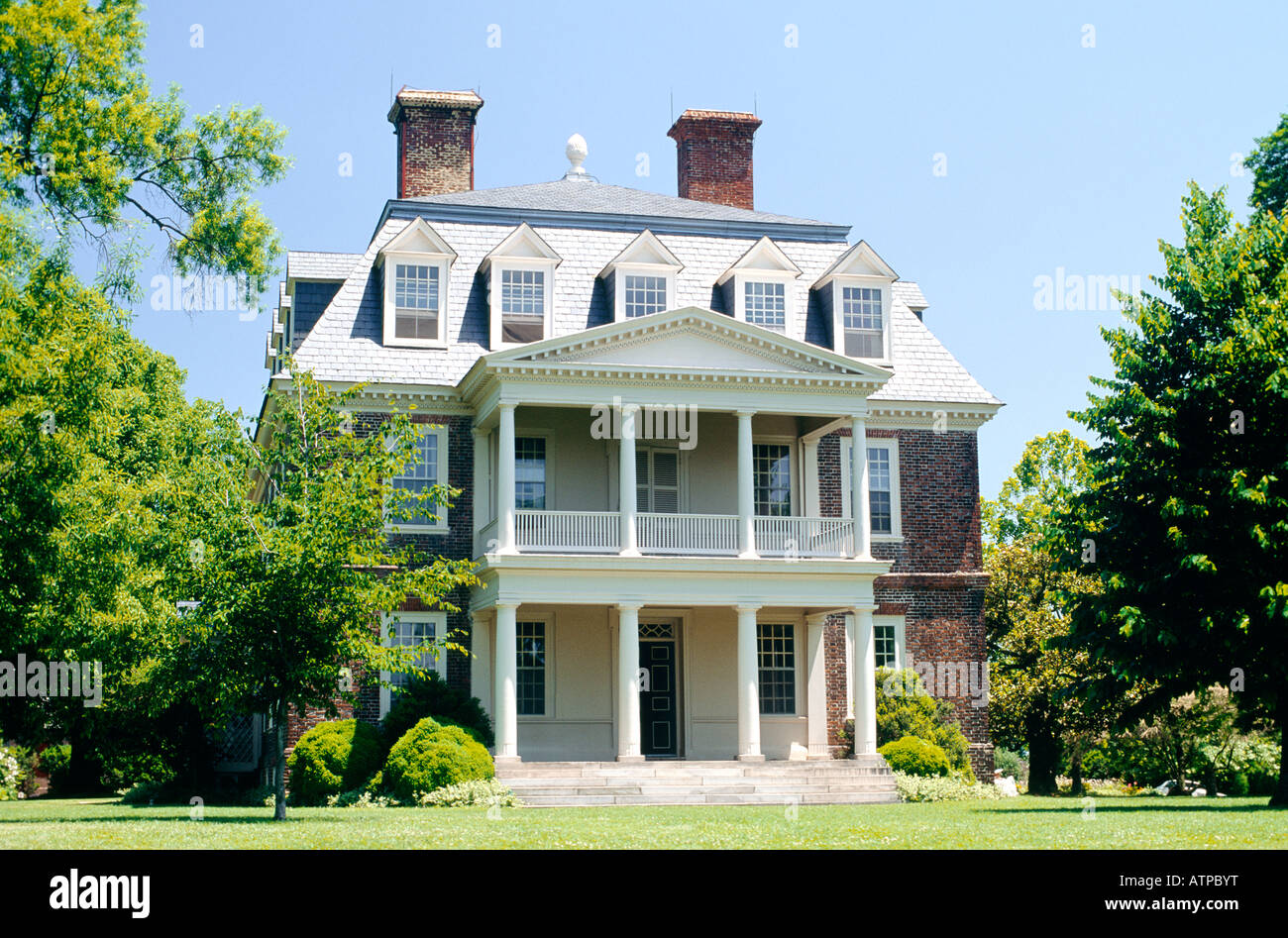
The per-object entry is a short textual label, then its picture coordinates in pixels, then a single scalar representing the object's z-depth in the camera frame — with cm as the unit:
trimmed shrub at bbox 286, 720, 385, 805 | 2380
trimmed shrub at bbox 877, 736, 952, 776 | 2583
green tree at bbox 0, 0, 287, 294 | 2108
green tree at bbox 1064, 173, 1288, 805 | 1998
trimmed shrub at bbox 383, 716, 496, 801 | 2262
